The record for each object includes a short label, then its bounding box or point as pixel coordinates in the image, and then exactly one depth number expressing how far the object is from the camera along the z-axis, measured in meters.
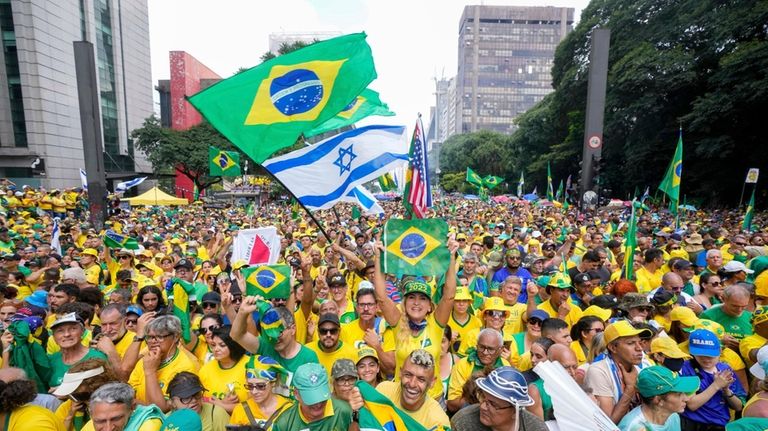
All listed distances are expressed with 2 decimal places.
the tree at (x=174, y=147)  41.38
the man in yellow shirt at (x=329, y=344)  3.82
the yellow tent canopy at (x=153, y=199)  26.53
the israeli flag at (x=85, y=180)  17.75
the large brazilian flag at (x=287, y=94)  5.21
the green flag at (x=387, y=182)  12.48
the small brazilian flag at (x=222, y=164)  16.52
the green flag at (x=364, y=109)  9.40
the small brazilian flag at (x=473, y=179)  25.55
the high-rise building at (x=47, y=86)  32.53
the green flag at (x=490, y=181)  29.53
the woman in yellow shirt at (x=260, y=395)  2.95
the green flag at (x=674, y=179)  11.80
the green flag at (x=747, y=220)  12.16
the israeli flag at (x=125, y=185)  22.90
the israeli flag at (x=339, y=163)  5.80
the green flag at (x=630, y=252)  6.49
